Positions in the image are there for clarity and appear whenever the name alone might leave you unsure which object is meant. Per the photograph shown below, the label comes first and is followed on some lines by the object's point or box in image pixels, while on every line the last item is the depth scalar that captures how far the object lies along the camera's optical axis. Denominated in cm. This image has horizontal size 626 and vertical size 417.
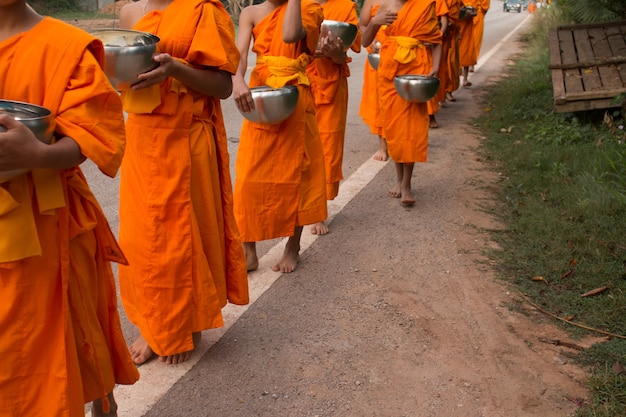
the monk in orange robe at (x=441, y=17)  851
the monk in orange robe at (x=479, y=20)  1327
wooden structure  735
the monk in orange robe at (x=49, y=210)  209
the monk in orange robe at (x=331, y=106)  538
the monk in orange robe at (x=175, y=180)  307
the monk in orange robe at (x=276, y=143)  417
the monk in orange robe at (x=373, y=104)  676
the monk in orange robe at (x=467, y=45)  1223
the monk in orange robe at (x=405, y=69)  586
